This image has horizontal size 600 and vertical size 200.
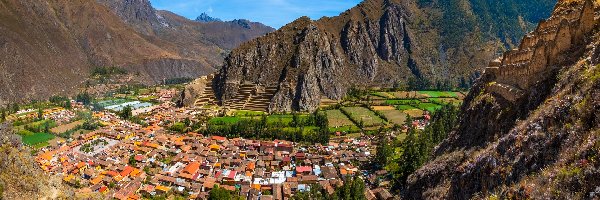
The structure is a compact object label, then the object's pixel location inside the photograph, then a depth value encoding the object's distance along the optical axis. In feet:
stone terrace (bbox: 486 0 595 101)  106.93
